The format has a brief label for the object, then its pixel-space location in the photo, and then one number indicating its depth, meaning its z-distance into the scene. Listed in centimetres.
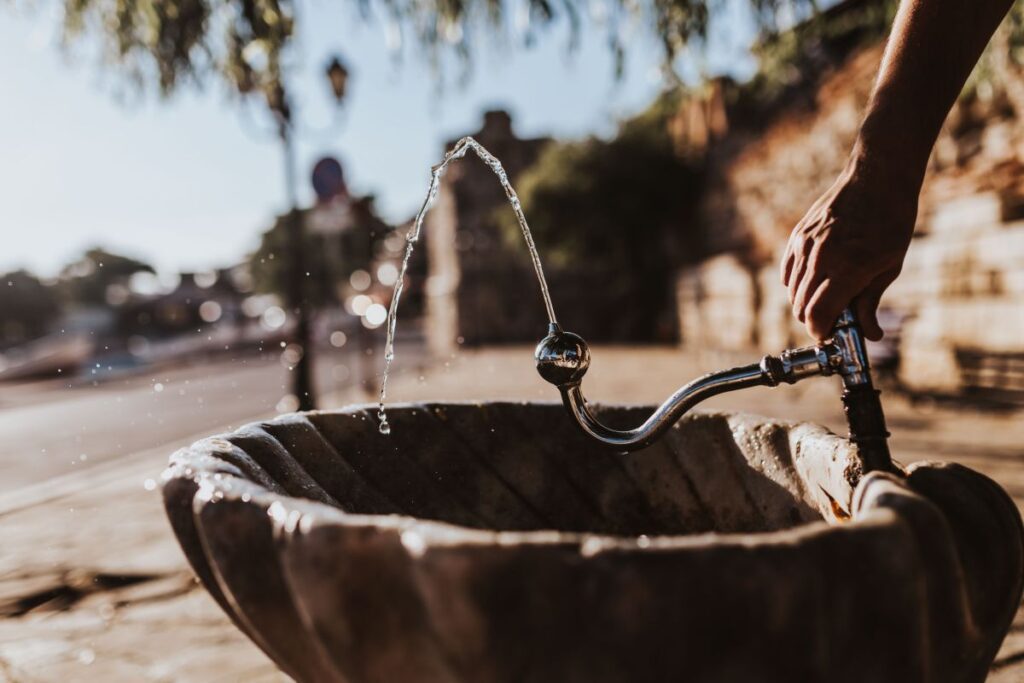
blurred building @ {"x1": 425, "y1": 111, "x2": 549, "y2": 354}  2439
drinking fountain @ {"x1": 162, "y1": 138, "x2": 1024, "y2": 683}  61
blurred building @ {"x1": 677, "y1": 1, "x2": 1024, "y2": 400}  589
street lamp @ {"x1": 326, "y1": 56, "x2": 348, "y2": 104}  903
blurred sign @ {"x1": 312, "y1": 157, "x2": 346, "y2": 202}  867
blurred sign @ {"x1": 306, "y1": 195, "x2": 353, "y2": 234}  846
